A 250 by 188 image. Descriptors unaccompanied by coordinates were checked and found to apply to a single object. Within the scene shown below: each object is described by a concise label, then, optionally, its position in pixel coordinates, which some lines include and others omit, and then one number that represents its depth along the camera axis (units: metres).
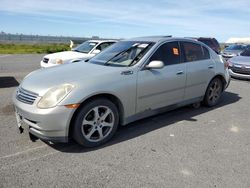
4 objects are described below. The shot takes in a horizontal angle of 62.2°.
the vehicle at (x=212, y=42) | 14.63
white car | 7.77
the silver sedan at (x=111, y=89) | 2.84
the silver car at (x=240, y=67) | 7.76
